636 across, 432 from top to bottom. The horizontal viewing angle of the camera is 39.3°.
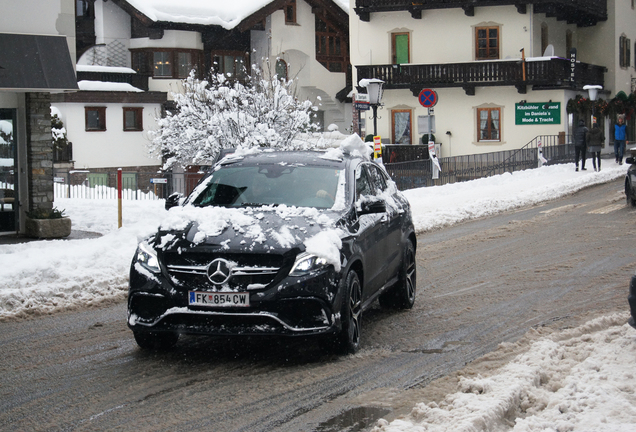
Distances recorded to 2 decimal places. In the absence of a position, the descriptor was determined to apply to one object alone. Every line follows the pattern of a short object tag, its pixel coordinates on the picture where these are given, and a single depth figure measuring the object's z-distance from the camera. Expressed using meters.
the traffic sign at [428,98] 25.75
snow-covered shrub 32.22
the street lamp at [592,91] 41.81
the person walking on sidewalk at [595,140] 31.36
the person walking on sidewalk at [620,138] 35.69
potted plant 15.71
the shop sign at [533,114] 42.03
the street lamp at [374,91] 23.49
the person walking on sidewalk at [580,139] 31.12
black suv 6.56
